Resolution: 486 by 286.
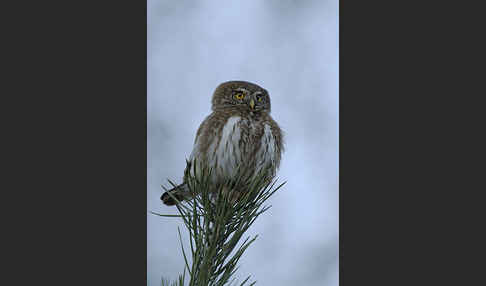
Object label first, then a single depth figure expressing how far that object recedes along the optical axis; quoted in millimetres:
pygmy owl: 7798
